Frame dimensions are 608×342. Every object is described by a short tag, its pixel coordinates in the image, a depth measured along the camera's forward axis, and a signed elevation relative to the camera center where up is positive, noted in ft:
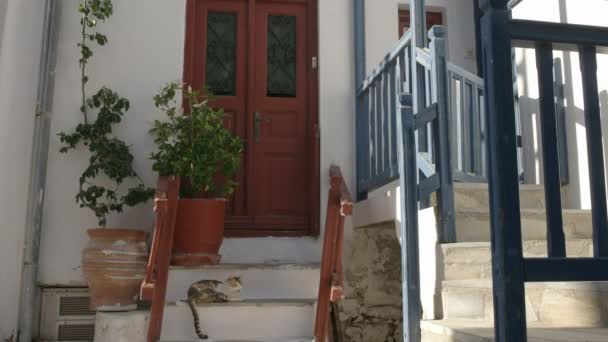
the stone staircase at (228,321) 11.96 -1.17
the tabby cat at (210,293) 11.97 -0.63
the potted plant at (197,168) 13.21 +2.00
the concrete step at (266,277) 13.26 -0.35
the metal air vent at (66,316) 13.83 -1.25
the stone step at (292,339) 11.83 -1.49
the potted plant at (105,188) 12.92 +1.67
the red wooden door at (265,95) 15.95 +4.36
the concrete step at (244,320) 12.04 -1.15
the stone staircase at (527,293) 7.54 -0.41
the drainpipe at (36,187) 13.37 +1.62
